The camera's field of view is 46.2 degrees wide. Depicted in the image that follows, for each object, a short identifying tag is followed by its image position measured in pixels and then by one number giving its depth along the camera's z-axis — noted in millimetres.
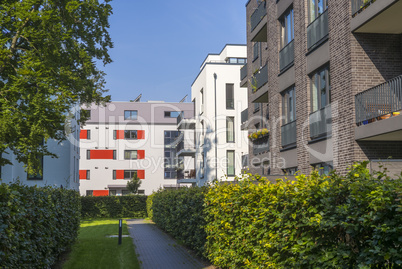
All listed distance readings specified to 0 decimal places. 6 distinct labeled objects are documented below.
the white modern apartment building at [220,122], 40594
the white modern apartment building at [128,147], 70413
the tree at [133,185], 60656
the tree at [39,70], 18391
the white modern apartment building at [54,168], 31556
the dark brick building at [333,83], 13133
